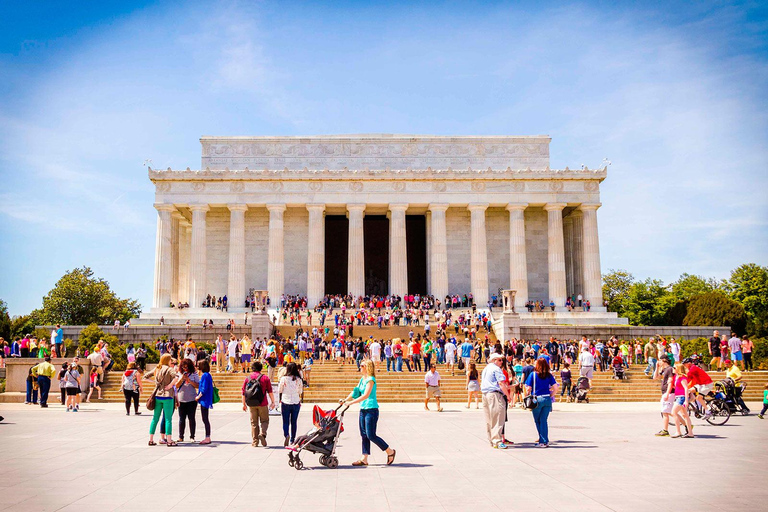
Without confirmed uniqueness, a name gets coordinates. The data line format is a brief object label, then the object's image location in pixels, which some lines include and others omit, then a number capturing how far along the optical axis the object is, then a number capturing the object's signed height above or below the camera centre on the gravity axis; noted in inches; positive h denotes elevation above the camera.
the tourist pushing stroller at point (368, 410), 458.3 -50.2
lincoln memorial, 2116.1 +397.8
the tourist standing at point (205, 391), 577.7 -45.8
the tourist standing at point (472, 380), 919.0 -61.9
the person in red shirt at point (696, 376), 636.1 -41.7
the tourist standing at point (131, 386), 841.5 -58.8
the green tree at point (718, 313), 1870.1 +52.9
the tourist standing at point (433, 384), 935.0 -67.5
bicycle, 721.0 -84.0
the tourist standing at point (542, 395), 547.2 -49.3
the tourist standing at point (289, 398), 538.0 -48.3
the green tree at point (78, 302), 2706.7 +152.1
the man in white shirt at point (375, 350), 1307.8 -27.3
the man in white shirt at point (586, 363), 1059.9 -46.1
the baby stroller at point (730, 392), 759.7 -68.6
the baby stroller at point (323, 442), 446.4 -69.8
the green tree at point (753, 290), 2393.0 +148.8
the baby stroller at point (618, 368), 1214.9 -62.3
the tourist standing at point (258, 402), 551.8 -52.3
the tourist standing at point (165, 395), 558.3 -46.6
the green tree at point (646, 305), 2842.0 +120.3
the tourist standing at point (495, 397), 536.4 -49.2
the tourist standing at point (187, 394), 568.4 -46.6
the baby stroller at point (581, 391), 1038.4 -88.7
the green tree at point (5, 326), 1797.5 +37.8
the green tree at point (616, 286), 3363.7 +237.0
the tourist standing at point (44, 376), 948.0 -50.6
